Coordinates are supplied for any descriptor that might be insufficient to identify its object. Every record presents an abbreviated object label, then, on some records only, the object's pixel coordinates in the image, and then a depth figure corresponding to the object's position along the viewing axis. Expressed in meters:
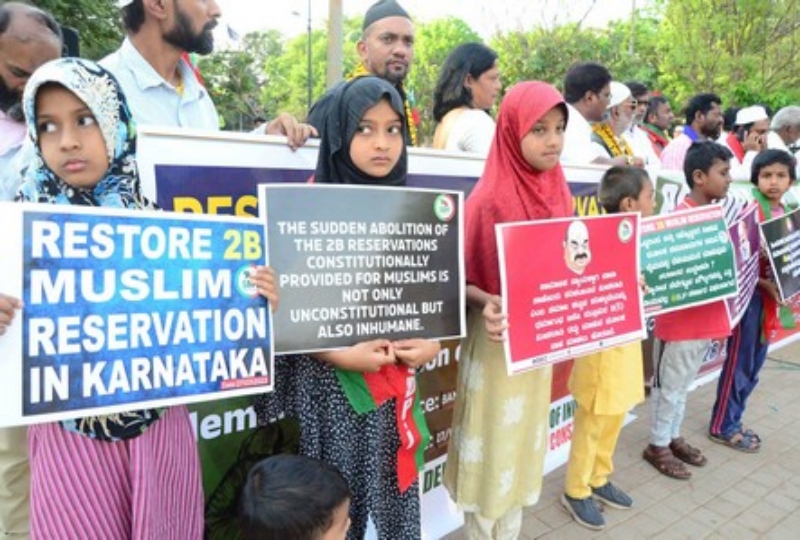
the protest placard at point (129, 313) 1.32
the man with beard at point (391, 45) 3.39
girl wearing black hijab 1.79
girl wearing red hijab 2.13
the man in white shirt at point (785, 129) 6.62
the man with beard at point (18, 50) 2.05
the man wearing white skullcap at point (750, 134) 6.23
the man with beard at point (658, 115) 7.09
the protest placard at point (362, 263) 1.66
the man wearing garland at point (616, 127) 4.18
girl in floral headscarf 1.39
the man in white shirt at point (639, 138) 5.00
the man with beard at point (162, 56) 2.29
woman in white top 3.26
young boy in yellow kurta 2.76
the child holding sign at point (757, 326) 3.57
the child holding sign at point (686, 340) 3.24
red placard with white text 1.98
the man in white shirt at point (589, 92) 4.09
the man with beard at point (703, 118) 6.11
